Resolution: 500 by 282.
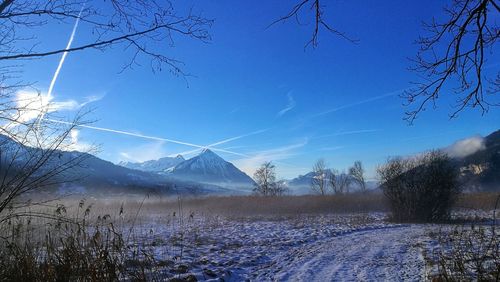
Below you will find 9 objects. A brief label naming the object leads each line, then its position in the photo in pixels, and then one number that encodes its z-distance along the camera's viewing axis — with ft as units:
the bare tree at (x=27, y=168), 14.21
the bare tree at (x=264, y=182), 264.72
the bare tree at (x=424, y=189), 70.95
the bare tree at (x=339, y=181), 304.30
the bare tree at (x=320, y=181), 297.94
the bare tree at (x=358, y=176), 326.05
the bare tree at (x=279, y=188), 263.70
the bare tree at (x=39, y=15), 13.41
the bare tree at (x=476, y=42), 17.38
